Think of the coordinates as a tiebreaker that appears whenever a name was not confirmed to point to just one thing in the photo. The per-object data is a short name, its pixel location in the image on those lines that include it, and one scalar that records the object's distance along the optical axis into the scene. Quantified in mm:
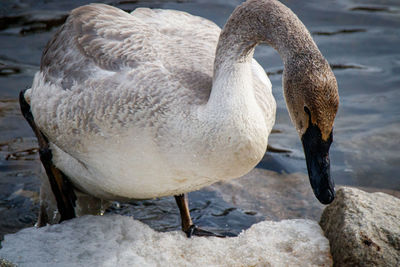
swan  7707
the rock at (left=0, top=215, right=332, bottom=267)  8766
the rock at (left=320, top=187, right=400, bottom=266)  8625
